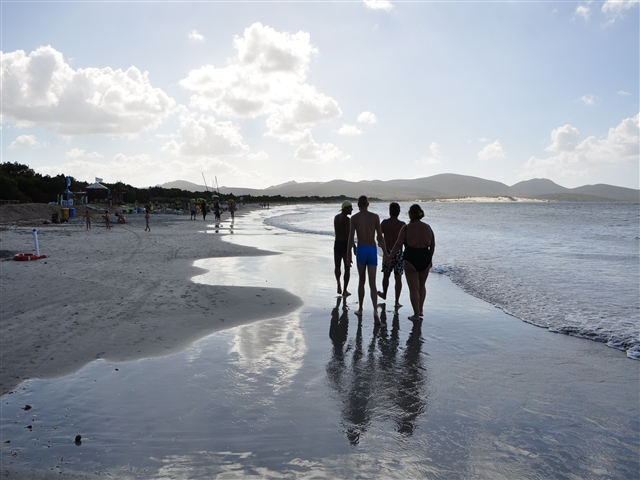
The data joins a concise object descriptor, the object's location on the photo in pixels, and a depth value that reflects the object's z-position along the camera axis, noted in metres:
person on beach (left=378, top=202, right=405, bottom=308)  8.59
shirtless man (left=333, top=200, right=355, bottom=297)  9.41
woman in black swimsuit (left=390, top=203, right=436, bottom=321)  7.72
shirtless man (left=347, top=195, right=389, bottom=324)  7.58
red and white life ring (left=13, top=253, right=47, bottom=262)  12.58
